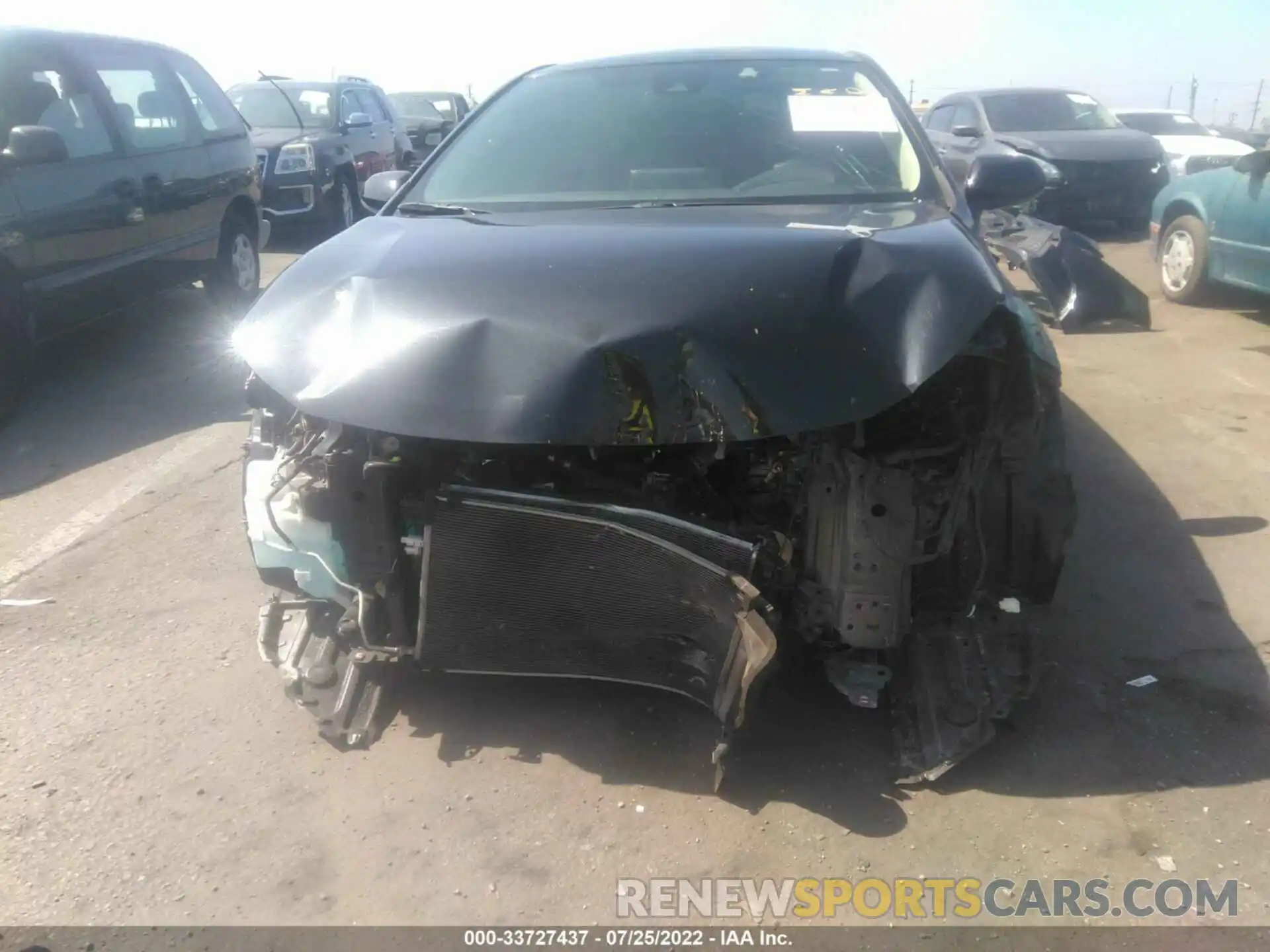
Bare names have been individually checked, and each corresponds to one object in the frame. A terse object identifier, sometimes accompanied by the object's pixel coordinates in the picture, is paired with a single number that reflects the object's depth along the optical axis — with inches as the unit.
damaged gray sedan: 87.7
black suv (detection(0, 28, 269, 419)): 206.4
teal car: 265.9
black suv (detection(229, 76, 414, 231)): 383.2
